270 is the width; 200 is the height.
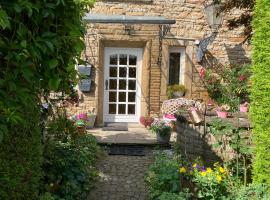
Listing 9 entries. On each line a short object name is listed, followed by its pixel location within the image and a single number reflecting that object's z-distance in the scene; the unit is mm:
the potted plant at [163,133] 8109
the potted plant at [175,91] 10219
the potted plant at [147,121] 9906
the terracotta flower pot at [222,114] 5883
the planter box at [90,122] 9773
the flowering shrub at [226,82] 10031
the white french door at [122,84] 10375
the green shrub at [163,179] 4398
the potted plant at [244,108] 7036
